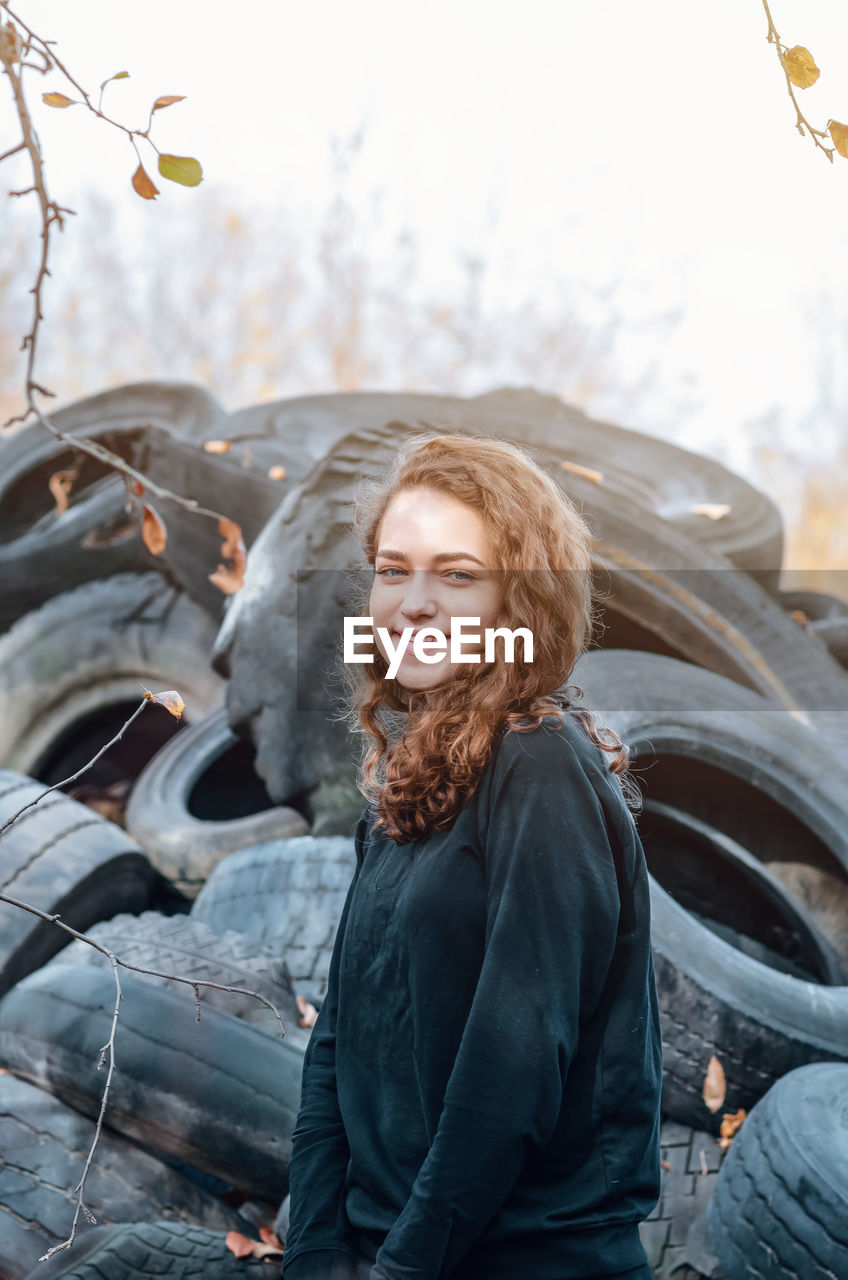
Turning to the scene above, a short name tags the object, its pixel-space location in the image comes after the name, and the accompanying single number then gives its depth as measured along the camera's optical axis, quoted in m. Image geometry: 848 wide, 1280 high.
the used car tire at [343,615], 3.41
